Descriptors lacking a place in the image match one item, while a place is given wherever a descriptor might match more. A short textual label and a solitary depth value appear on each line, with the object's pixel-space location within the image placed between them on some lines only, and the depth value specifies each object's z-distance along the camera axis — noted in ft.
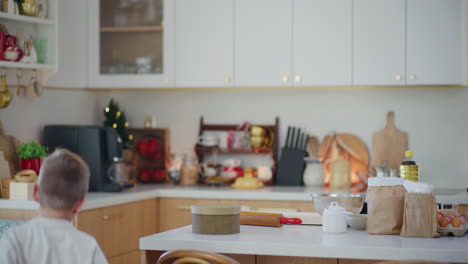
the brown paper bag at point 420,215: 8.63
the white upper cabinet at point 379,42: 14.52
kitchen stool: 7.14
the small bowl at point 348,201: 9.61
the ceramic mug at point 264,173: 16.07
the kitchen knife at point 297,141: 16.02
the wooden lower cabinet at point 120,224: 12.48
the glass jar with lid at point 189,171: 16.19
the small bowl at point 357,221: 9.36
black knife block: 15.90
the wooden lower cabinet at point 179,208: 14.40
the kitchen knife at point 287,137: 16.10
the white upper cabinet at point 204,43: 15.28
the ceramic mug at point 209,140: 16.48
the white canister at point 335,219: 8.95
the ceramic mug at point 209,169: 16.30
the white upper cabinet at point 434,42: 14.26
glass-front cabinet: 15.69
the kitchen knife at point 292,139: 16.06
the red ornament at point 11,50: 13.04
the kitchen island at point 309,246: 7.82
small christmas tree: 16.51
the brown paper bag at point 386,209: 8.84
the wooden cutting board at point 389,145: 15.58
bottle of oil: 10.21
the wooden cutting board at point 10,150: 13.35
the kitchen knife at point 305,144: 16.03
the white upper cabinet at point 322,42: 14.71
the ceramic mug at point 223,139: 16.63
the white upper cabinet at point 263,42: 14.98
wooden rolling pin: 9.53
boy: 6.70
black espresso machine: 14.08
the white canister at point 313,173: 15.69
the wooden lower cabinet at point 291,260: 8.39
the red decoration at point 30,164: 13.15
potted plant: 13.09
